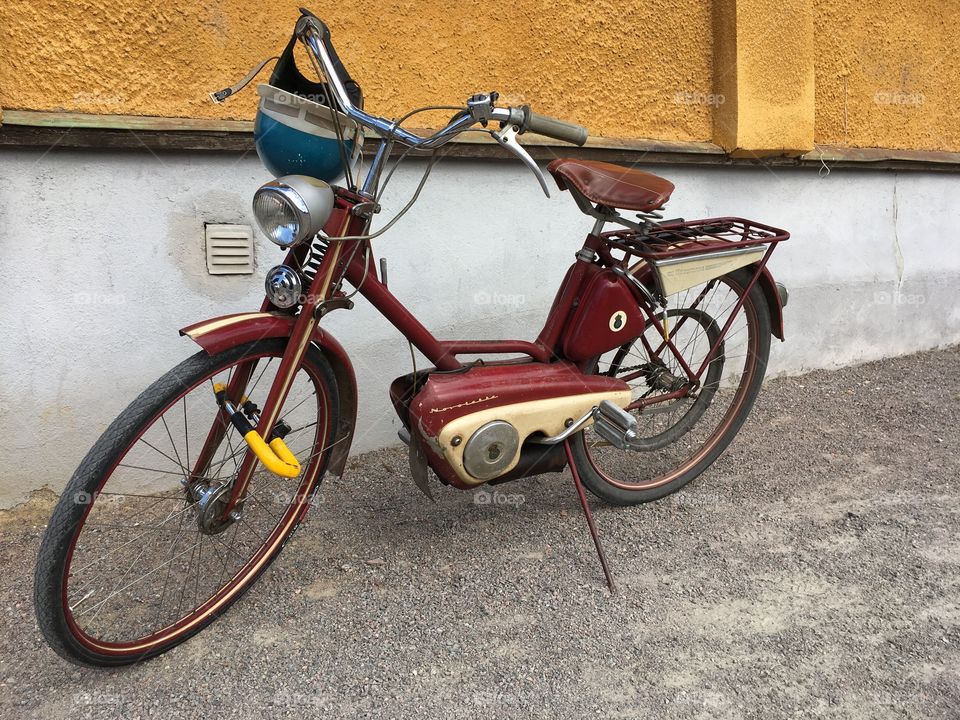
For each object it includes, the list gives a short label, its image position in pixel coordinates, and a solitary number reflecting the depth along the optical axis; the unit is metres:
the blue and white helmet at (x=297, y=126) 2.00
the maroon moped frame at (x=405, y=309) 2.14
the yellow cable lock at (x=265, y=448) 2.03
